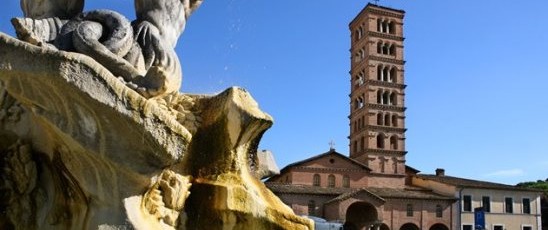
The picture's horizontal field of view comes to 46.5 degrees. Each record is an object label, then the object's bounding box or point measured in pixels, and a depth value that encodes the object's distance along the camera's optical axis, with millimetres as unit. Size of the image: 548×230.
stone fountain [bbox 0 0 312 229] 3594
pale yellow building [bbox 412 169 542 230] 59938
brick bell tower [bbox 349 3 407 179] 65938
